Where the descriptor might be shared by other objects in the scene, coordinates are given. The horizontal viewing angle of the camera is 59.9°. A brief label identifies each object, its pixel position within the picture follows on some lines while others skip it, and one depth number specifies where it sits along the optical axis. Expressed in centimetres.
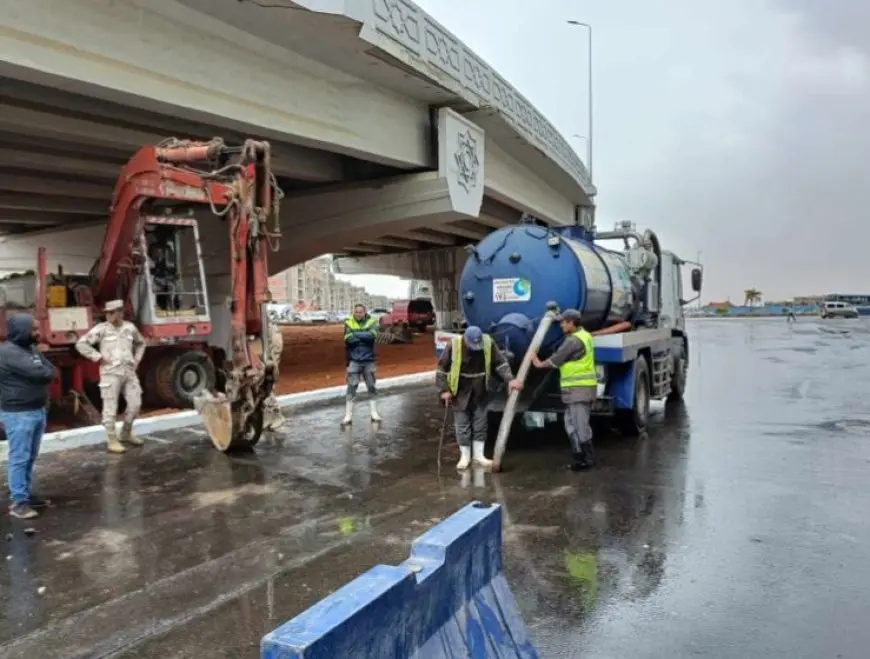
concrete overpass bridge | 1084
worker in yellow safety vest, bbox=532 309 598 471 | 834
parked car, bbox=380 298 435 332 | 4438
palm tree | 14875
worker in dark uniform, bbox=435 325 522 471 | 839
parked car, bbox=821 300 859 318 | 7850
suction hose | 854
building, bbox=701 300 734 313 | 11600
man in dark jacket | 655
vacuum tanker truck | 931
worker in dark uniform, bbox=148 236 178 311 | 1266
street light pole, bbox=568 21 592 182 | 3525
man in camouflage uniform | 934
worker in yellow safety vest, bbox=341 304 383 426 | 1119
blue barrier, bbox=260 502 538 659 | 234
